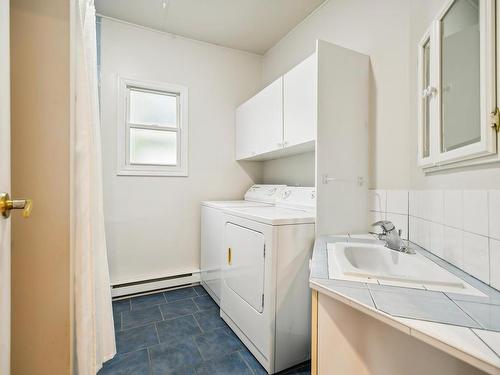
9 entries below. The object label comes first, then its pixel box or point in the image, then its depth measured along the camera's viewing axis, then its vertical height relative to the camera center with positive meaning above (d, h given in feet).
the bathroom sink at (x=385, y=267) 2.88 -1.12
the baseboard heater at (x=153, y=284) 8.11 -3.39
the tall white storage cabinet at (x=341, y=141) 5.33 +1.03
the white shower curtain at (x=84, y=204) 3.29 -0.26
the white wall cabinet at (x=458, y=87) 2.78 +1.39
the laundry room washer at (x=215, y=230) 7.36 -1.42
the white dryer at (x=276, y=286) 4.78 -2.03
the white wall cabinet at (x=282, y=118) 5.63 +1.93
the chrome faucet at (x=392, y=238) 4.23 -0.91
